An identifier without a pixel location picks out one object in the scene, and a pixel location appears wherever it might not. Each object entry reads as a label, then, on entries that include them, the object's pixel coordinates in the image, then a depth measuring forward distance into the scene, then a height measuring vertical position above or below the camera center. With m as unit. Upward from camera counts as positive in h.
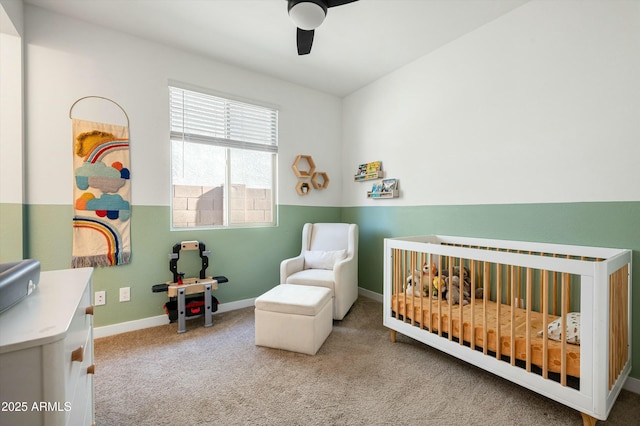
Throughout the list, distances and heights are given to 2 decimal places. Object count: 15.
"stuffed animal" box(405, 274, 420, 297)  2.20 -0.61
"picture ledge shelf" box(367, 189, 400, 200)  3.11 +0.19
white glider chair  2.65 -0.53
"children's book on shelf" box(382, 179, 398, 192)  3.11 +0.29
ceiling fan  1.65 +1.19
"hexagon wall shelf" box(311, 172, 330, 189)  3.59 +0.41
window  2.79 +0.54
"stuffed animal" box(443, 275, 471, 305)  1.99 -0.61
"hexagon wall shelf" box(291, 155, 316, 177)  3.43 +0.57
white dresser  0.58 -0.33
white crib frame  1.28 -0.61
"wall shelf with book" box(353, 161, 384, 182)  3.28 +0.47
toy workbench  2.47 -0.72
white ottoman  2.07 -0.82
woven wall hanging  2.30 +0.15
